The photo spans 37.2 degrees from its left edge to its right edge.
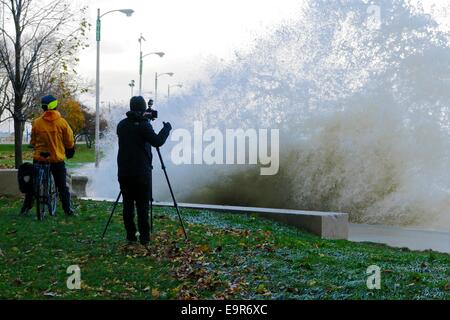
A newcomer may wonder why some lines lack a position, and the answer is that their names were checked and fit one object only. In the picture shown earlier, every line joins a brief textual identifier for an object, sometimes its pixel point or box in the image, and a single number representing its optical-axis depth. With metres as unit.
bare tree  18.02
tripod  8.98
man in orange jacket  10.78
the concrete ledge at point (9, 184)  15.05
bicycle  10.95
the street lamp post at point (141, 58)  45.57
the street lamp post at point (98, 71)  32.56
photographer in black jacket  8.03
